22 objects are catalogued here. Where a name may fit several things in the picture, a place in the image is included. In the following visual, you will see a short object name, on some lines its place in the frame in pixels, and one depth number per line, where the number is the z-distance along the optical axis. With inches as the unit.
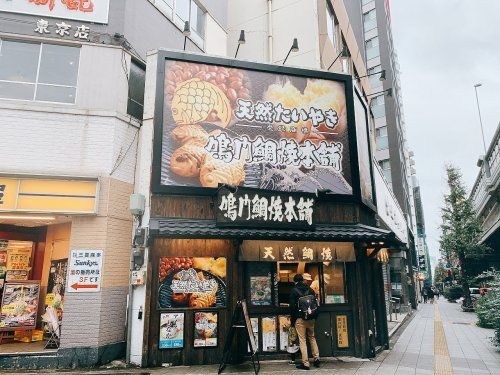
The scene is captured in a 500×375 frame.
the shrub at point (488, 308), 440.1
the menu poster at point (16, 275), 474.6
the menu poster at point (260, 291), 399.2
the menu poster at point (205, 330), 372.8
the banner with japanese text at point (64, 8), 422.6
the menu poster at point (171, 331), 364.8
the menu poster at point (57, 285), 417.4
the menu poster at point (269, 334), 389.1
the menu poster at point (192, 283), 378.0
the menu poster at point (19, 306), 408.2
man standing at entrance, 365.1
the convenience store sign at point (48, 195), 375.2
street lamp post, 1155.1
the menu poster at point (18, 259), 480.4
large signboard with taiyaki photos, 411.5
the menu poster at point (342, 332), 409.1
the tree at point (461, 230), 1074.1
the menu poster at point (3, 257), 476.7
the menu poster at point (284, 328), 394.3
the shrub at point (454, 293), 1572.3
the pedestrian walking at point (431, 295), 1651.1
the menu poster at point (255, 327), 386.6
